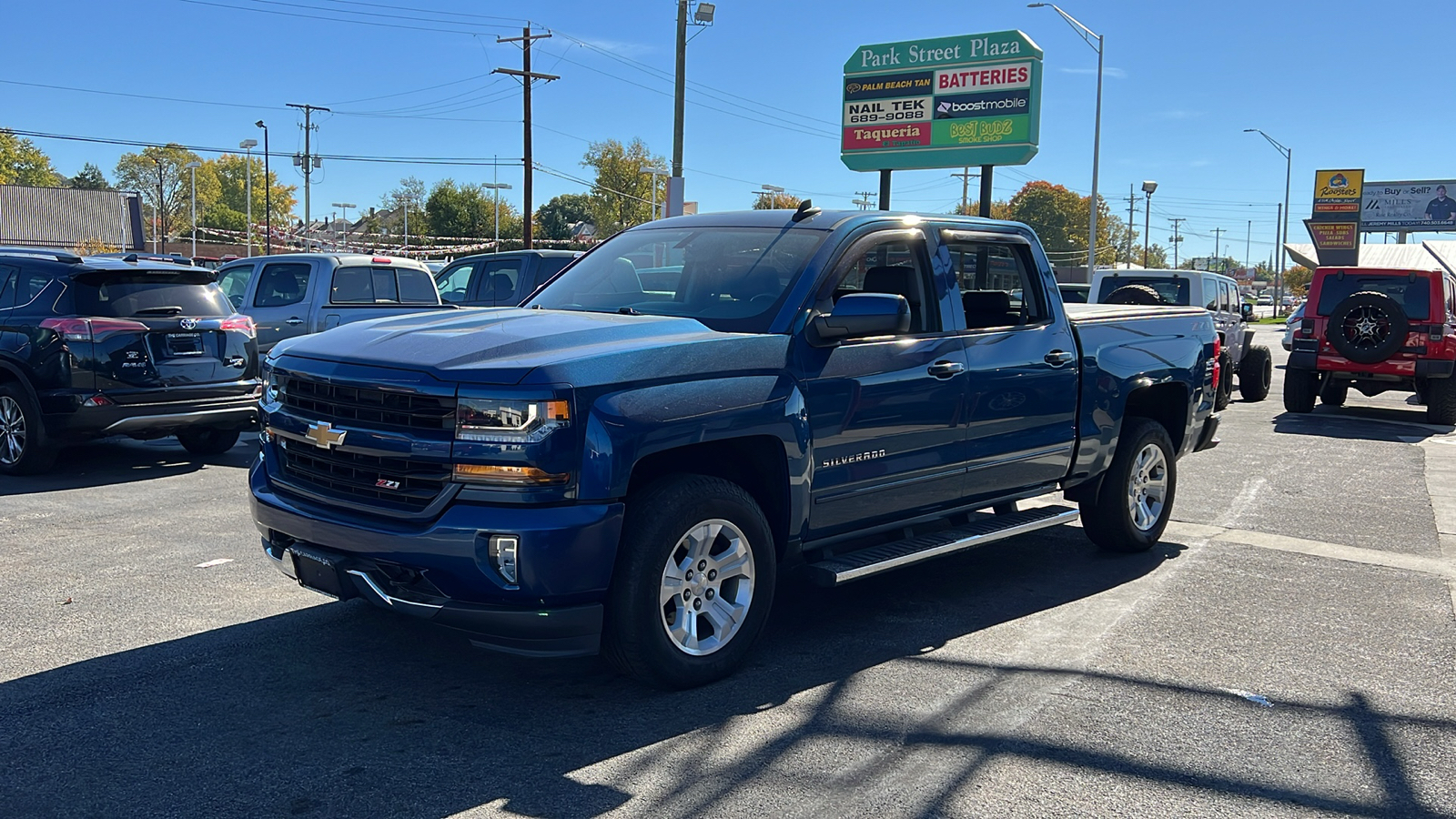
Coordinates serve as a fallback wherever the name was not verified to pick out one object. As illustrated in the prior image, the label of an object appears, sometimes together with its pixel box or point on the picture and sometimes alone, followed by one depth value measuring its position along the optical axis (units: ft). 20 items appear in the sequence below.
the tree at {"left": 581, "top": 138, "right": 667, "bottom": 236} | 282.56
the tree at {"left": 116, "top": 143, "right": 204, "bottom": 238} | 431.02
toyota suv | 30.14
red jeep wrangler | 50.29
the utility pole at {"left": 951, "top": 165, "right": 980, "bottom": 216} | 199.93
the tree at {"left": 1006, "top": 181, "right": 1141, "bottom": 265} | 387.14
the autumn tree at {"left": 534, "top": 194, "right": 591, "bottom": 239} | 410.52
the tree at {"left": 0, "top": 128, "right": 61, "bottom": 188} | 361.92
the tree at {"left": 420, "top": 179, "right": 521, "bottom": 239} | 347.15
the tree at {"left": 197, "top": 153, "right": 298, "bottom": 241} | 431.43
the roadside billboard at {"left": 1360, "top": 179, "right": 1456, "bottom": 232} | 256.11
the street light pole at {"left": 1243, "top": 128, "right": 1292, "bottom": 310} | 172.65
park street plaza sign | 113.50
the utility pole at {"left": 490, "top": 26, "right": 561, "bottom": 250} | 129.90
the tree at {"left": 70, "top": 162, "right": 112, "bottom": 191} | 506.89
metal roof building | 277.85
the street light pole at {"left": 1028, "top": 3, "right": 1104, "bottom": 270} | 127.03
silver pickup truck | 44.62
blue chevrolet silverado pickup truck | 13.60
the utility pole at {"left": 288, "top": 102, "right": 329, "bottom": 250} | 244.53
